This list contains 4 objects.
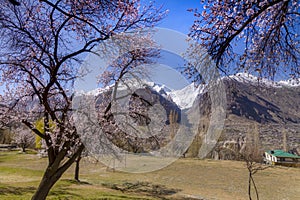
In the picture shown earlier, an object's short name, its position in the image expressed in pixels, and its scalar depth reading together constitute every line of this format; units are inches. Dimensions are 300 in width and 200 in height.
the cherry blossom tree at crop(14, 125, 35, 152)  976.6
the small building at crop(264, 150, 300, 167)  1321.4
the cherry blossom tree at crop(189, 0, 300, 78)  108.7
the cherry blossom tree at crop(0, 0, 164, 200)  182.9
